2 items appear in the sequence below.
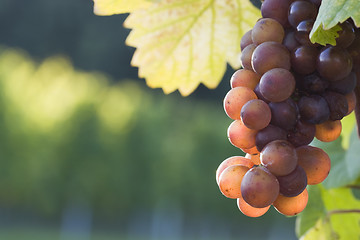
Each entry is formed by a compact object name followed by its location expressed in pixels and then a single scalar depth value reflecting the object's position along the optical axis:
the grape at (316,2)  0.47
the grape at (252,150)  0.46
